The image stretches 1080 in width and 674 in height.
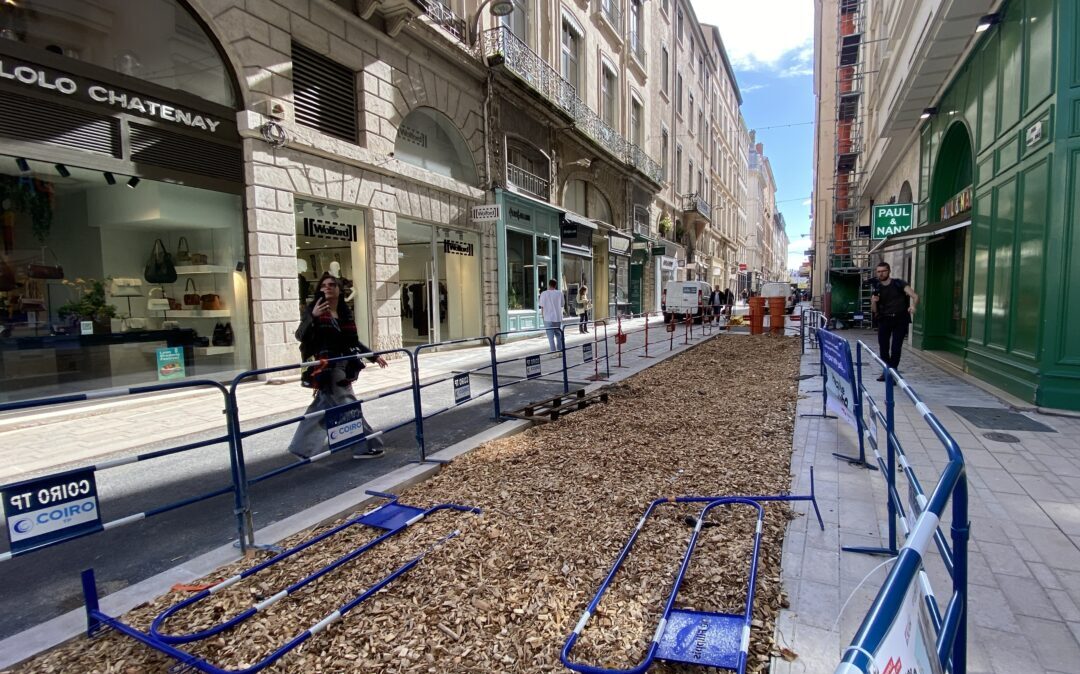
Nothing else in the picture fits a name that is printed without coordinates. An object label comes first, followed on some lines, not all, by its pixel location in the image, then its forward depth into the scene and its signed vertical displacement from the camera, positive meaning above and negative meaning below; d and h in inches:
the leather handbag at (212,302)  369.4 +2.1
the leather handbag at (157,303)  343.9 +1.8
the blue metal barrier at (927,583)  37.1 -24.2
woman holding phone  200.5 -19.0
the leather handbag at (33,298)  286.7 +5.2
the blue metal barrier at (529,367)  267.4 -36.3
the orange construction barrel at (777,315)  758.5 -25.6
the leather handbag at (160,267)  348.5 +25.6
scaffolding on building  810.2 +258.4
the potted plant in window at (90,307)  306.8 -0.1
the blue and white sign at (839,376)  185.0 -29.1
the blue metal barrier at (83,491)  100.9 -37.2
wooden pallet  269.6 -57.2
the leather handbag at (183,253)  359.9 +35.5
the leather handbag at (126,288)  328.2 +11.4
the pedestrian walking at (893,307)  330.3 -7.3
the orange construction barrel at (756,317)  766.5 -28.4
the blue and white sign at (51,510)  99.9 -39.5
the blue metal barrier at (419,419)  208.1 -45.9
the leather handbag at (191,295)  362.0 +7.0
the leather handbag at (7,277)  279.9 +16.2
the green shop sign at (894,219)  511.2 +73.1
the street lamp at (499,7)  511.0 +283.7
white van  941.2 +2.0
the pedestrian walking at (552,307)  490.9 -6.2
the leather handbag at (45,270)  291.6 +20.6
